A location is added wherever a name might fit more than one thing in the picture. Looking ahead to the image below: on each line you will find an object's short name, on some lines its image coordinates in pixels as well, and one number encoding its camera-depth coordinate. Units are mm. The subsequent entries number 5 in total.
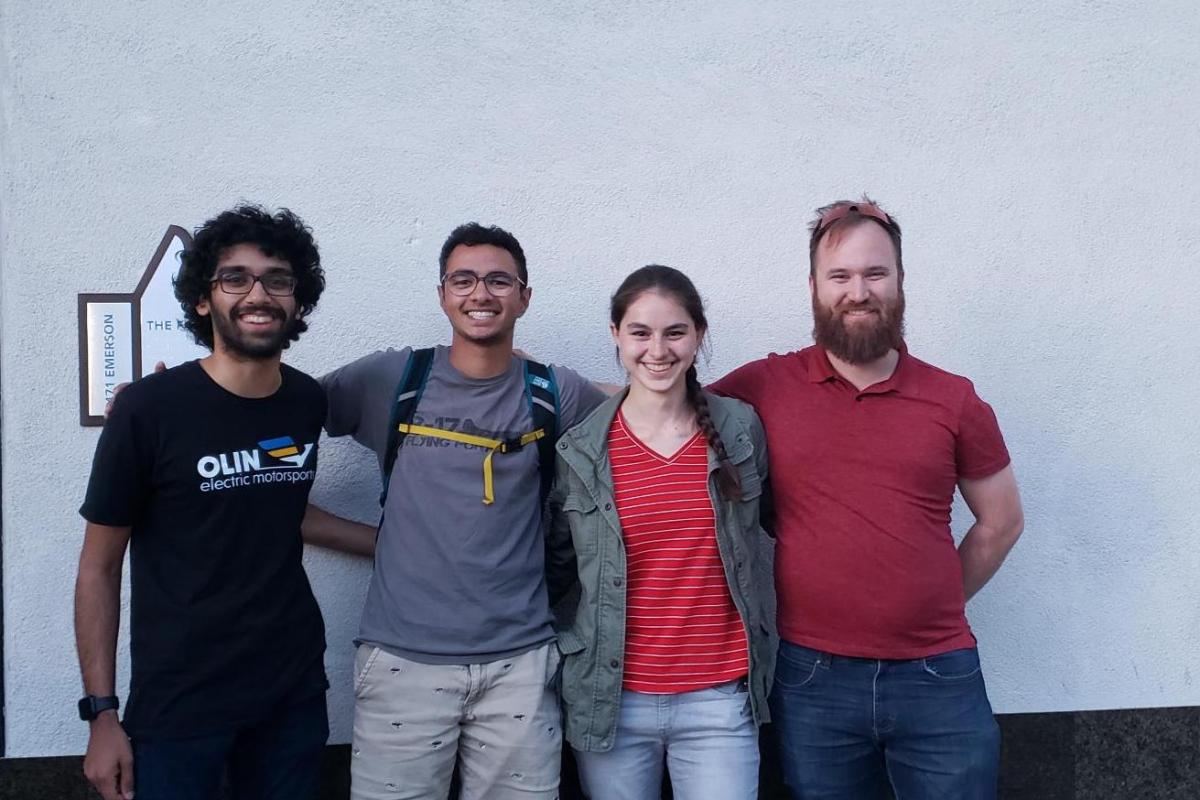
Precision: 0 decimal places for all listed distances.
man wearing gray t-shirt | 2299
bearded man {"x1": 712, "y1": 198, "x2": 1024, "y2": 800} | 2316
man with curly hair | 2104
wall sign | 2891
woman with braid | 2271
